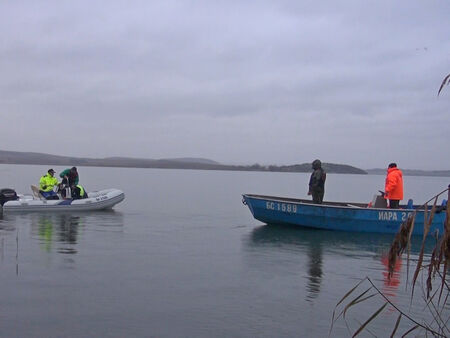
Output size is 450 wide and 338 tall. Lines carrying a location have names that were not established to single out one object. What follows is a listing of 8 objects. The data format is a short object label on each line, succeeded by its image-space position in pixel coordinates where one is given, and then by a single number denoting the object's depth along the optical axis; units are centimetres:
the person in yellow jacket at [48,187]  1781
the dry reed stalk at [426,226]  277
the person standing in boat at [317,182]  1484
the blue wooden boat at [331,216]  1436
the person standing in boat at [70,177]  1786
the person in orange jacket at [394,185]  1400
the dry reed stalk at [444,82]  274
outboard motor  1734
